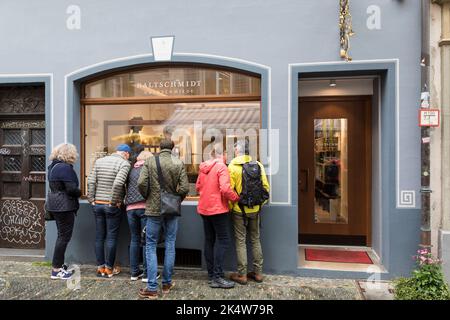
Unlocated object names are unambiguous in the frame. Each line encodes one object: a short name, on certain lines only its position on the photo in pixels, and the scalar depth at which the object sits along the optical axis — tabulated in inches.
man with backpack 186.4
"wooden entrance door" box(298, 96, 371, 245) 247.9
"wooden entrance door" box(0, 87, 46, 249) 240.7
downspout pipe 185.6
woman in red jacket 182.5
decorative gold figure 196.2
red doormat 221.1
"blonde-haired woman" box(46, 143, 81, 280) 196.5
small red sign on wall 183.3
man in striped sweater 198.1
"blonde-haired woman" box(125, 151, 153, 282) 194.5
